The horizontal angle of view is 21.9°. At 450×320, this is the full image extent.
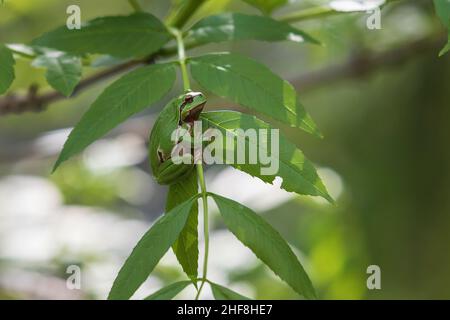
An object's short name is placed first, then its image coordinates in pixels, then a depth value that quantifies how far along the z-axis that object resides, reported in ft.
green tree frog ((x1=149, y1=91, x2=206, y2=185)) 1.55
